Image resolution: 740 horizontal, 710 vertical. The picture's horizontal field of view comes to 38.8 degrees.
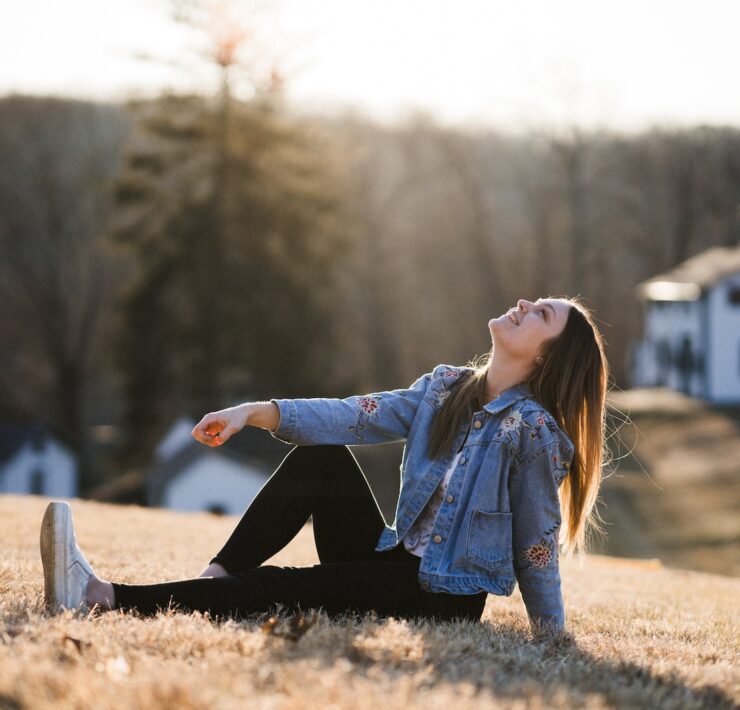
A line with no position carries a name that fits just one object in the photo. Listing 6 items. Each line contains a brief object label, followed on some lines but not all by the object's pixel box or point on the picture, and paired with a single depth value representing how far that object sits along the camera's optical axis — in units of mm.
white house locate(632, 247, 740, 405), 42375
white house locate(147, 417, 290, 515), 33344
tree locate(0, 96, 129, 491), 51562
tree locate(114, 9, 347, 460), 33844
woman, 4484
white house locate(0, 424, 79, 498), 44656
